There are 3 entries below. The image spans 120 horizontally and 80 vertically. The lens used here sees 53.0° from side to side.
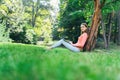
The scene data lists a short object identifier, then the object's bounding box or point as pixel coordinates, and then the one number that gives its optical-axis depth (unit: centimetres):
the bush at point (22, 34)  1540
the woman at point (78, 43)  568
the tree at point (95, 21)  720
